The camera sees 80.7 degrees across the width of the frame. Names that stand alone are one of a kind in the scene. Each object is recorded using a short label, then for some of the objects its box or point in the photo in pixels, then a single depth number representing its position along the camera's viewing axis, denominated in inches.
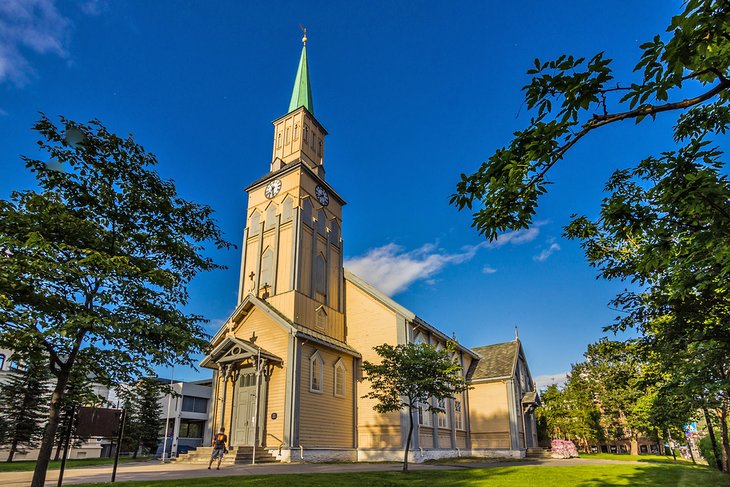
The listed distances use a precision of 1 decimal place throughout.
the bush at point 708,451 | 1024.7
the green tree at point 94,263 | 303.6
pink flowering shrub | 1233.4
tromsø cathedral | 818.2
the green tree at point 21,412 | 1189.7
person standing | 630.5
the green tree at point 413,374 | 686.5
